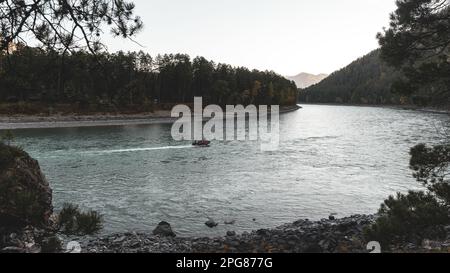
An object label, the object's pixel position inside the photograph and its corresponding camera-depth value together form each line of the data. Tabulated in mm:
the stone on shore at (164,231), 18534
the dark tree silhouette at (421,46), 13078
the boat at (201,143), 54938
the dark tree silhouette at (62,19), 7176
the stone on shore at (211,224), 20578
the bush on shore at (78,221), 10117
